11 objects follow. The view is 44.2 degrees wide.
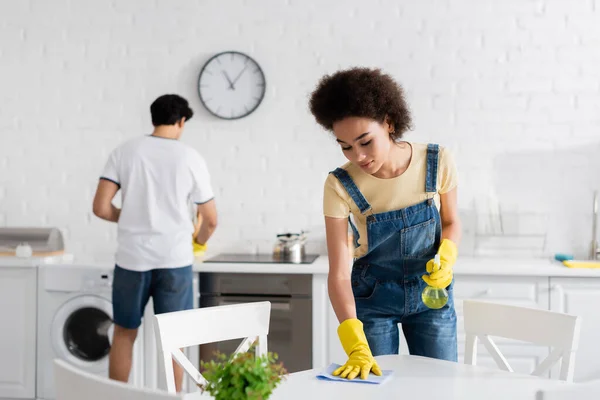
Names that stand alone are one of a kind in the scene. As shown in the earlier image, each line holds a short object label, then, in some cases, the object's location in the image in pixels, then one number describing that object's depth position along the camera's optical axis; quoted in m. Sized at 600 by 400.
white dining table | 1.63
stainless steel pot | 3.83
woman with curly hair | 1.98
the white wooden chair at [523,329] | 2.00
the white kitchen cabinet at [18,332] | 3.83
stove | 3.70
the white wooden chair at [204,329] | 2.02
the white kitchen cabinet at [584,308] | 3.47
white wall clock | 4.20
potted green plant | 1.16
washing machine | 3.74
